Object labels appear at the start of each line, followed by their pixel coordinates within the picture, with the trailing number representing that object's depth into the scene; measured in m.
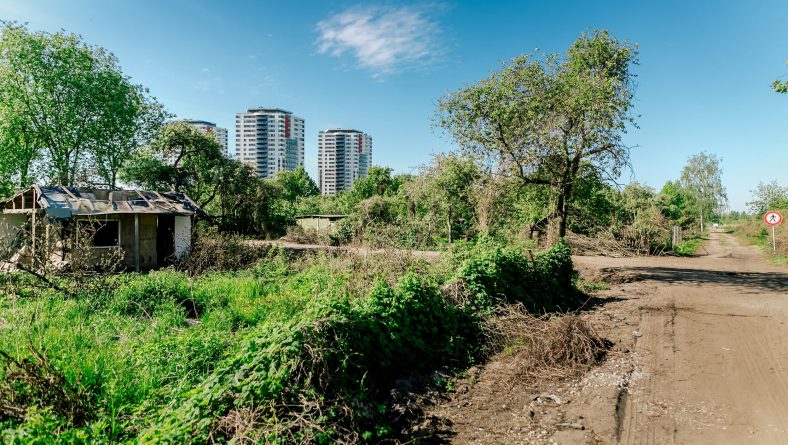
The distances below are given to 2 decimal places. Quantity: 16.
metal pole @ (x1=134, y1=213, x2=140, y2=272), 16.90
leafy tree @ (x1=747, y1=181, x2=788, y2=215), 41.97
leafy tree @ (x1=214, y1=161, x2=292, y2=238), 31.20
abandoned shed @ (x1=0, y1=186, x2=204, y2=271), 15.79
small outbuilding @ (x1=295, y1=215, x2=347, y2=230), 34.94
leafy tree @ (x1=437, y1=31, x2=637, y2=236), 14.07
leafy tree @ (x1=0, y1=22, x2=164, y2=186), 22.48
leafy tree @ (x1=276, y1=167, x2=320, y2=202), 62.78
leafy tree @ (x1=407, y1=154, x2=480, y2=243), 25.00
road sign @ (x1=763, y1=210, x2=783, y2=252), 22.01
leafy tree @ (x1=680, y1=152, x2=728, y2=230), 62.31
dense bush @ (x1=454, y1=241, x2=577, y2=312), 8.41
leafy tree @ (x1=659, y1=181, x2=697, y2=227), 38.29
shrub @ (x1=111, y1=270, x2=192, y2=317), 8.88
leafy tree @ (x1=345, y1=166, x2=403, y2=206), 52.94
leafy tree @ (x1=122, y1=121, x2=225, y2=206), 28.47
